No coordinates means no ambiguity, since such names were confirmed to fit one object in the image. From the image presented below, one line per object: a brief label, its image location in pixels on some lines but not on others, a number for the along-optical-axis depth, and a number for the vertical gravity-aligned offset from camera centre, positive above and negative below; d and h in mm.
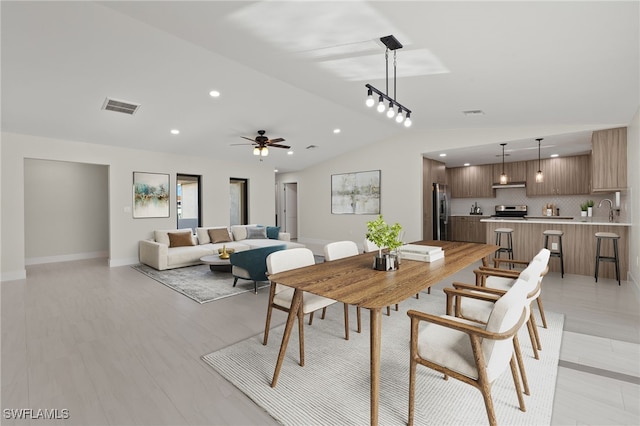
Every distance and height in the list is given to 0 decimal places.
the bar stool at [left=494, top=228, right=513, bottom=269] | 5586 -639
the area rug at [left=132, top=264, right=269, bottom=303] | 4133 -1143
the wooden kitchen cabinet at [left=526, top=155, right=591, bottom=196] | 6773 +759
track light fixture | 2771 +1525
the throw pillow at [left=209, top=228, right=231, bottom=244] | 6965 -597
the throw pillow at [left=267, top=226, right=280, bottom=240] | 7493 -576
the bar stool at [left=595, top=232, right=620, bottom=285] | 4500 -636
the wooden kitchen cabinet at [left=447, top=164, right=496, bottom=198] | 8297 +789
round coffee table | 5082 -889
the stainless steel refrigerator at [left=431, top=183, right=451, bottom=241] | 7551 -50
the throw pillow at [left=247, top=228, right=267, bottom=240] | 7457 -575
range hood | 7661 +611
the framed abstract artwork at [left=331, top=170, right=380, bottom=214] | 7991 +470
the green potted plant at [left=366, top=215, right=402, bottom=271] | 2387 -239
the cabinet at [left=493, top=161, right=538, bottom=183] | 7664 +984
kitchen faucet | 5504 -111
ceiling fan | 5582 +1249
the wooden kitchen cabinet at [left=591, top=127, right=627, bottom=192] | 4664 +773
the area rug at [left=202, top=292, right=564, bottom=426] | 1758 -1199
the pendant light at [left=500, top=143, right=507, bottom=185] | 6771 +670
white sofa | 5699 -761
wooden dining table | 1579 -488
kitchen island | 4762 -575
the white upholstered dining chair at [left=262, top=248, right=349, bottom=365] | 2373 -716
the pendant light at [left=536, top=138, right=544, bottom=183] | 6126 +649
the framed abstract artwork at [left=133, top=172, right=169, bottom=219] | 6527 +358
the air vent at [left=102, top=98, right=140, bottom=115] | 4408 +1604
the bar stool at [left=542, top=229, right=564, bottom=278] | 4984 -564
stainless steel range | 7746 -64
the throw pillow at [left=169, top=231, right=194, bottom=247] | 6273 -605
